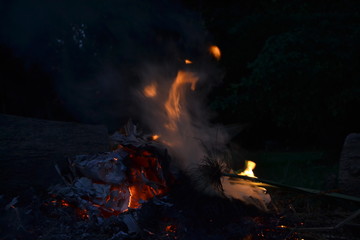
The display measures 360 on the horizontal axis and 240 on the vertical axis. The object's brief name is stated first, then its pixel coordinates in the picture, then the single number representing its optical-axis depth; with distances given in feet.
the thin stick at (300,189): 8.75
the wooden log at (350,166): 10.91
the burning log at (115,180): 9.69
